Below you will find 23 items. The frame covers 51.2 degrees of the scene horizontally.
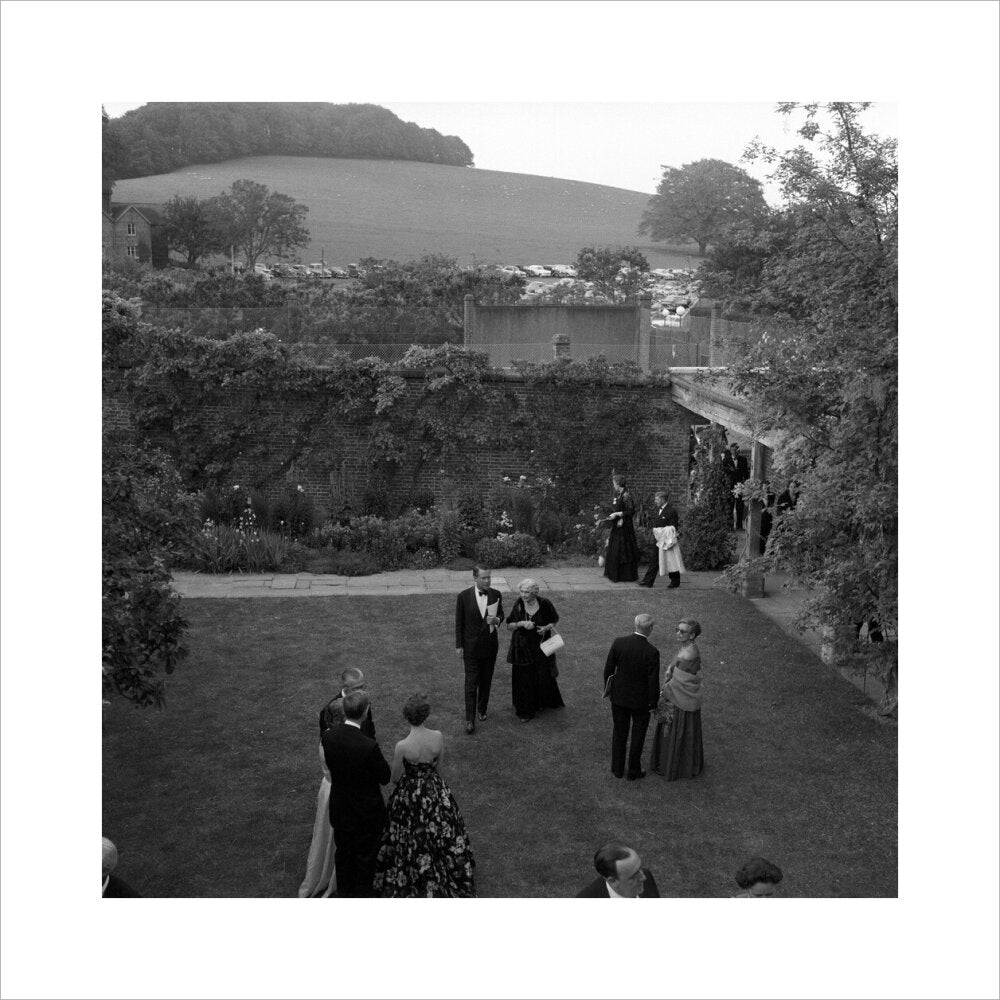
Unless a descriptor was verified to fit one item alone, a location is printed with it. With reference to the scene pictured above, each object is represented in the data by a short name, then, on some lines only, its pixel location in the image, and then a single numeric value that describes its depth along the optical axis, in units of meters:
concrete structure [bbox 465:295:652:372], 21.60
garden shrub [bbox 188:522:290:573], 14.45
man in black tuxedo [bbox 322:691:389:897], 5.94
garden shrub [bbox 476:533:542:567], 15.14
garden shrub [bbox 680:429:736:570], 14.74
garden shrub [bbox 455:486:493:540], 16.00
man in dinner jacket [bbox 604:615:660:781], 7.71
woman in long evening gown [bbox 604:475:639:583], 14.04
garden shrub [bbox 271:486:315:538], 16.16
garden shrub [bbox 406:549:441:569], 14.98
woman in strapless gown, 6.07
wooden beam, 13.20
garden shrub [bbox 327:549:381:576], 14.46
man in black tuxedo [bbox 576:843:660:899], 4.91
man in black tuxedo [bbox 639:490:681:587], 13.75
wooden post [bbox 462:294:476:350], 21.97
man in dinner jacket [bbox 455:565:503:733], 8.73
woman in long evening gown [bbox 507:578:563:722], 9.02
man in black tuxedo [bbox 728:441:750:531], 16.11
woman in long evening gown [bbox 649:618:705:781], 7.95
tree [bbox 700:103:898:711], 7.41
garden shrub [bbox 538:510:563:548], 16.33
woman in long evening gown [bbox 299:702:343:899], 6.41
